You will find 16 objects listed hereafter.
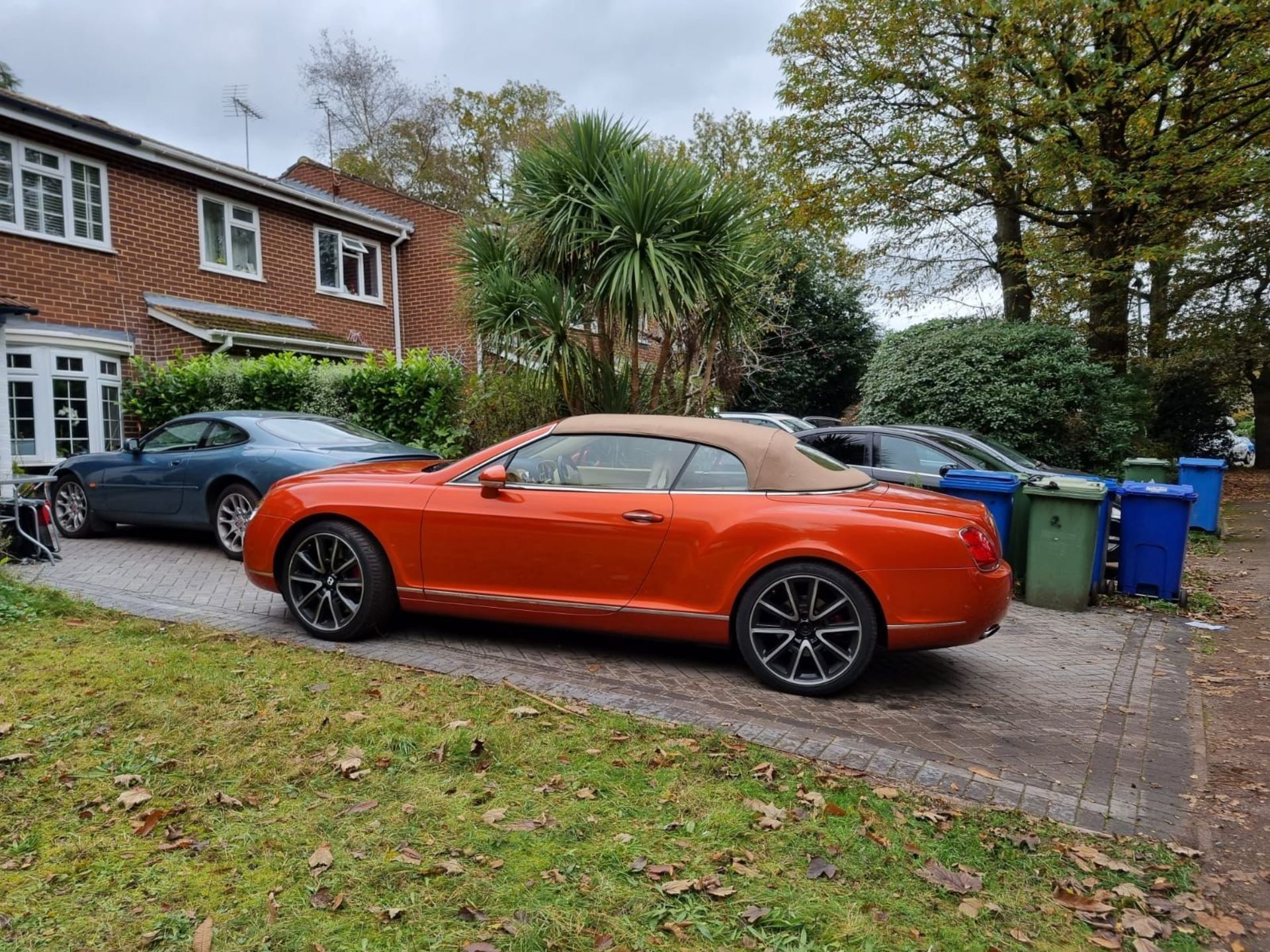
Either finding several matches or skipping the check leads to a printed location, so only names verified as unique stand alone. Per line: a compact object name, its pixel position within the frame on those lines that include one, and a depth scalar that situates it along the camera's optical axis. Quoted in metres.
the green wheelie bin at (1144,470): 11.03
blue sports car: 7.78
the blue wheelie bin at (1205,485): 10.56
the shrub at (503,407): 9.92
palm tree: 8.48
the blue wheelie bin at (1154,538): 6.93
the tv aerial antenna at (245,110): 21.41
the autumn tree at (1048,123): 12.97
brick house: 12.34
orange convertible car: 4.34
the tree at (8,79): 26.06
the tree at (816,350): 24.27
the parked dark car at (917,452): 8.72
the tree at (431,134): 31.20
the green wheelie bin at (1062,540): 6.71
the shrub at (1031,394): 12.75
